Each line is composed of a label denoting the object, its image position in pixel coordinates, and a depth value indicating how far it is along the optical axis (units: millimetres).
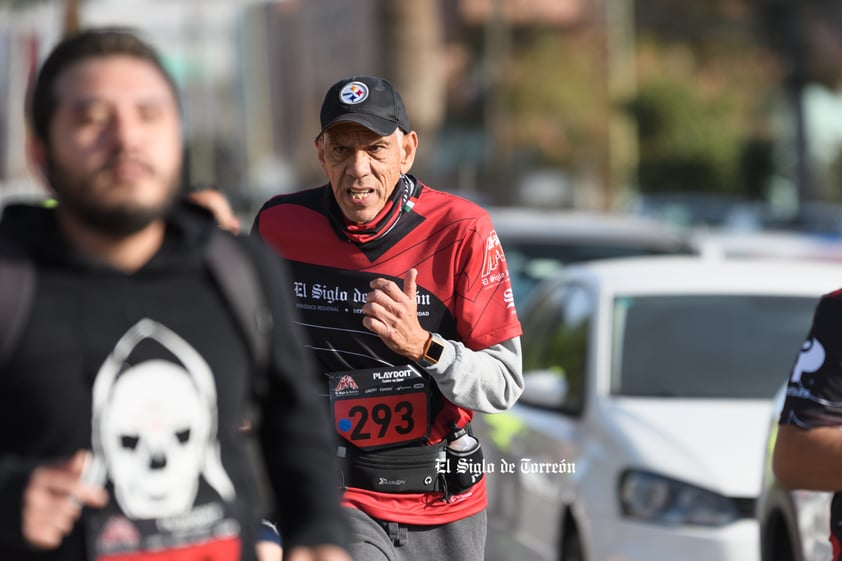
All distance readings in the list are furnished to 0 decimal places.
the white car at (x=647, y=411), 13258
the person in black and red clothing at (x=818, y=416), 8172
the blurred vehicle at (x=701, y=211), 69250
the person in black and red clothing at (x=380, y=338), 9555
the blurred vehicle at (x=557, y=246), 19828
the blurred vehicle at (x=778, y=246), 29094
